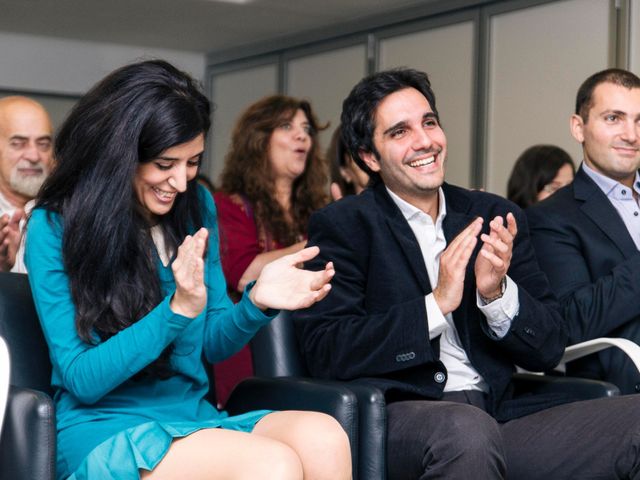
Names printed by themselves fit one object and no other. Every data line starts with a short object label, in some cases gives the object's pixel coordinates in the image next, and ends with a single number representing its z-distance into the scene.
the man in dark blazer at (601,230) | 2.93
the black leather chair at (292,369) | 2.71
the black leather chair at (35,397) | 2.01
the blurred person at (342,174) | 4.30
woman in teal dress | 2.10
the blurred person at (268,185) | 4.17
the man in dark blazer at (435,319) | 2.47
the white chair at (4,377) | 1.99
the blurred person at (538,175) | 5.24
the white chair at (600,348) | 2.77
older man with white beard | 3.73
